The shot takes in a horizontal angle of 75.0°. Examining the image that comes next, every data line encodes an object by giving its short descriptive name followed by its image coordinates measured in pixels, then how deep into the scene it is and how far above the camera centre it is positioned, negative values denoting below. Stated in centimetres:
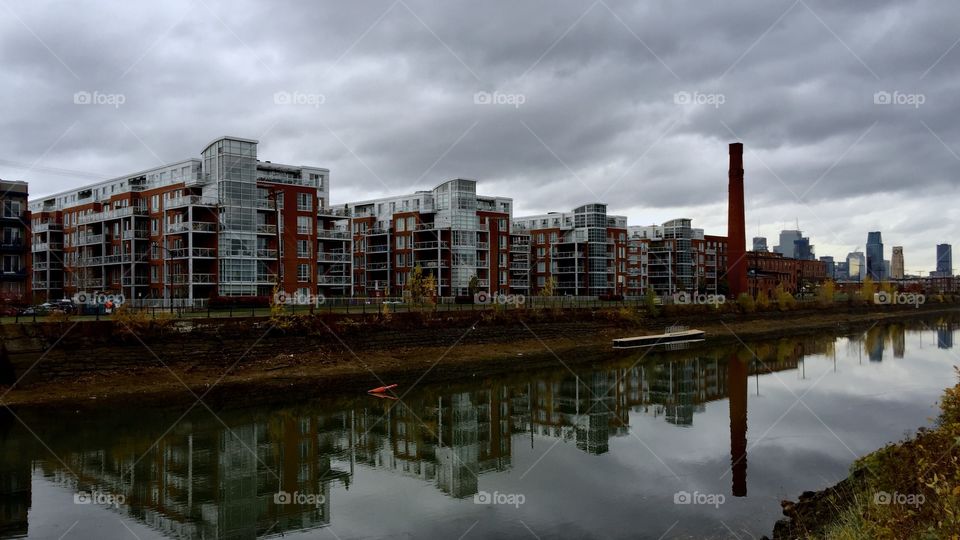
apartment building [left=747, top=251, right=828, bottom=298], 14125 +158
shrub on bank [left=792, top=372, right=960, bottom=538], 883 -392
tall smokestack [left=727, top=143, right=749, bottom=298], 8575 +924
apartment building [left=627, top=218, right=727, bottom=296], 12038 +381
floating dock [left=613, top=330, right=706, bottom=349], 6223 -620
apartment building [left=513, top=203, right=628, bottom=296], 10375 +469
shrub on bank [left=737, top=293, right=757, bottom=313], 8725 -329
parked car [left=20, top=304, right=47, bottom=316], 4498 -171
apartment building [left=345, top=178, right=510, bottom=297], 8012 +551
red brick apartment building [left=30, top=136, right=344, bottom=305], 5816 +516
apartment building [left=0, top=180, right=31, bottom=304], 5928 +474
